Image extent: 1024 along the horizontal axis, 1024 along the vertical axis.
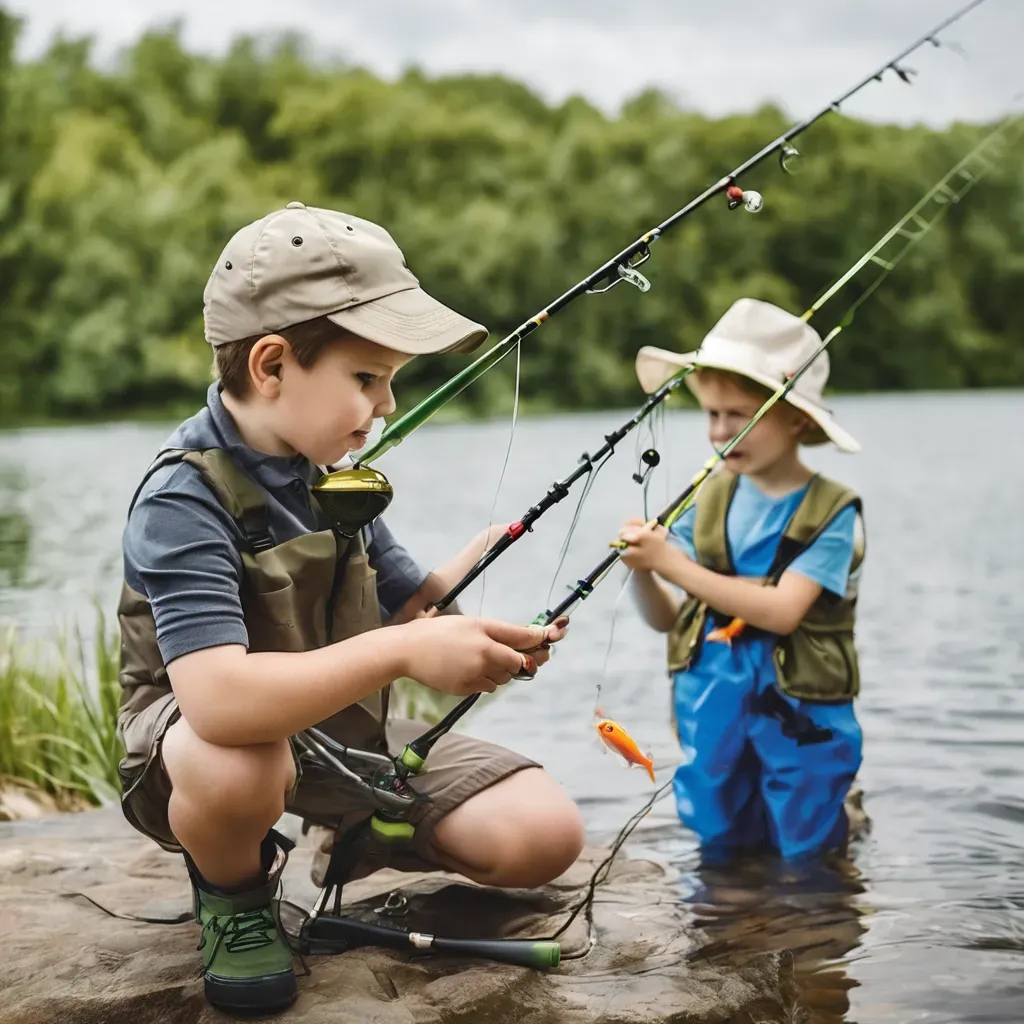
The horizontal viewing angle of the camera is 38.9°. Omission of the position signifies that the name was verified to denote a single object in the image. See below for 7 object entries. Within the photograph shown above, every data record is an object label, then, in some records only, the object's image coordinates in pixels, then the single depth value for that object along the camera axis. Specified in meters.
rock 2.36
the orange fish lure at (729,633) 3.51
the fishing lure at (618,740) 2.60
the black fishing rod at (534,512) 2.48
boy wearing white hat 3.43
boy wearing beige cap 2.21
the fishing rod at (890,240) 2.98
